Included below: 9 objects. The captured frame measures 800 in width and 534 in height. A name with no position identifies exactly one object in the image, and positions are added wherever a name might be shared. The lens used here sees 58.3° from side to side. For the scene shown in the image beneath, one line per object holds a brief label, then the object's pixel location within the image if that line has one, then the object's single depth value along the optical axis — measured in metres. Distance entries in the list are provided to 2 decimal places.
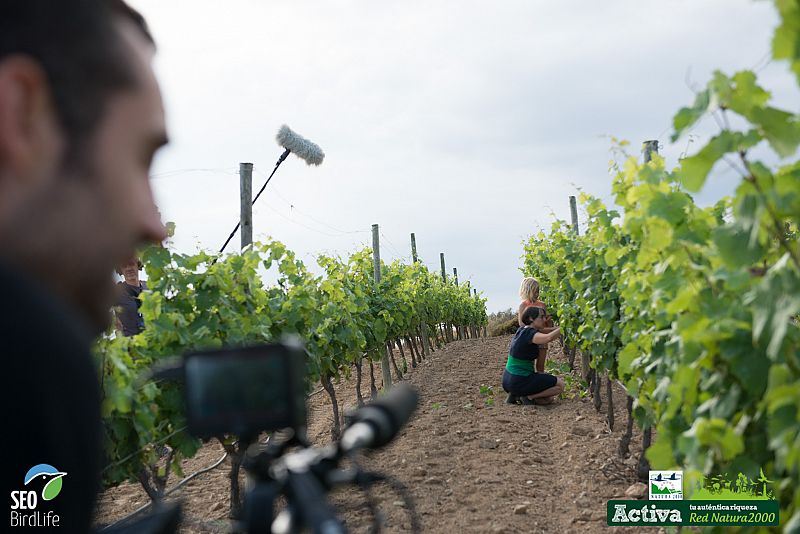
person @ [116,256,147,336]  6.69
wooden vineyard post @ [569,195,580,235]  19.42
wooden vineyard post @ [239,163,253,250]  7.15
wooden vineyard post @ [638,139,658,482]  5.68
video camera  0.86
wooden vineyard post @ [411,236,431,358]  18.64
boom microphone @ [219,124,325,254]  8.66
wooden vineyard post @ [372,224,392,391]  13.02
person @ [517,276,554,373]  9.91
